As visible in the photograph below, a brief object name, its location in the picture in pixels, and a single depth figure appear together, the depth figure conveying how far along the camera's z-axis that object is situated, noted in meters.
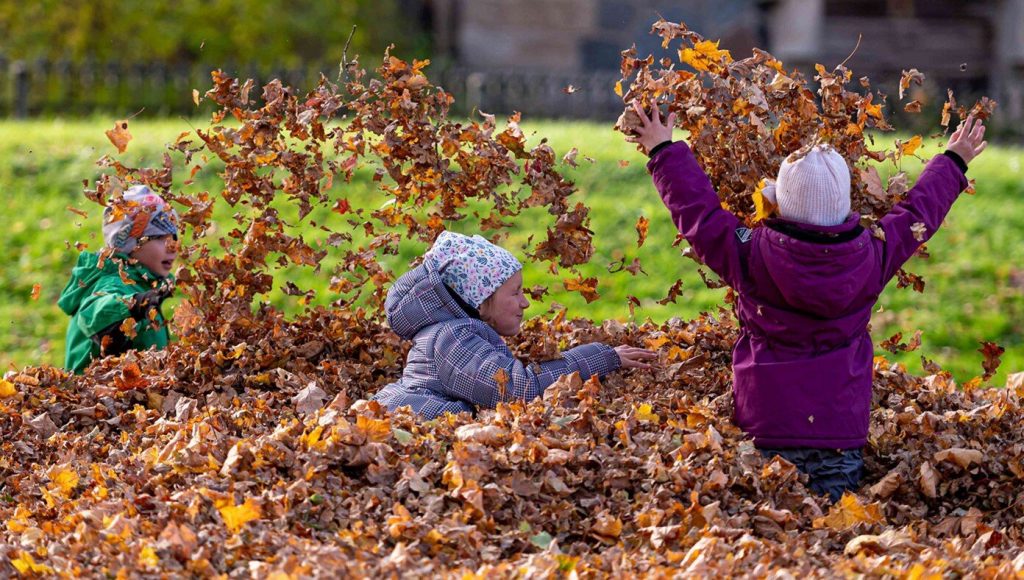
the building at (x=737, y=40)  32.78
